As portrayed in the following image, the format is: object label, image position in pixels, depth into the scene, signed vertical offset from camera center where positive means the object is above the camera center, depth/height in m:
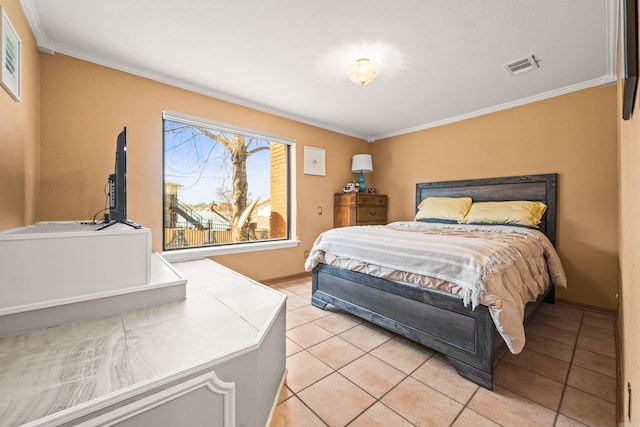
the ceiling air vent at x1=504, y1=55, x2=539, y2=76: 2.29 +1.35
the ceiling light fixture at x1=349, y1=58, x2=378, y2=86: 2.20 +1.22
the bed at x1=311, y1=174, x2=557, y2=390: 1.56 -0.73
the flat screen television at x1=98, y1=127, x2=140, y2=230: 1.62 +0.19
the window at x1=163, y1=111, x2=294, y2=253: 2.95 +0.39
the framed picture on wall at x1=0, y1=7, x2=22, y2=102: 1.40 +0.93
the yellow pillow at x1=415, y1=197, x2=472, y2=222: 3.33 +0.05
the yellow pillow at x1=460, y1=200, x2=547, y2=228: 2.81 -0.02
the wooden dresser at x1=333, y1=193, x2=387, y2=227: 4.09 +0.06
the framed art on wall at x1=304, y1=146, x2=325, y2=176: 3.91 +0.81
